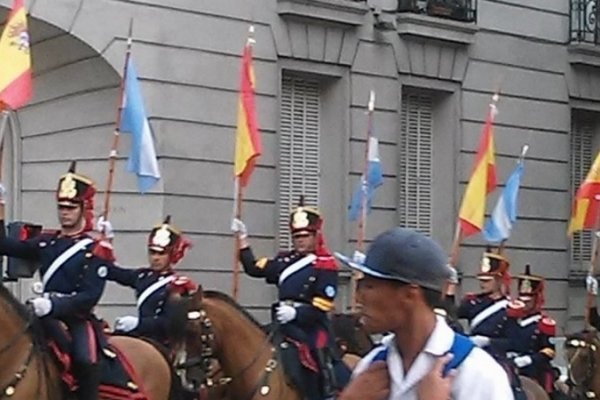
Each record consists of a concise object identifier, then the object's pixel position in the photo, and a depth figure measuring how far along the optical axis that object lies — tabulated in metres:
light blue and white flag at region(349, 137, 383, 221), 17.27
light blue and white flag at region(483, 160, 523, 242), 17.47
